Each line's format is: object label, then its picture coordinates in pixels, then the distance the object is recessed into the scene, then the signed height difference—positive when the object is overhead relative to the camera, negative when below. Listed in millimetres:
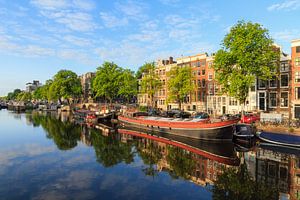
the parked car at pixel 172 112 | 62656 -2995
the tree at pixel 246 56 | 41781 +8299
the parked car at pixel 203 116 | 49125 -3212
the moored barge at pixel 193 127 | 34438 -4398
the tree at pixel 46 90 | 148750 +7574
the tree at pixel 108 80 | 83750 +7761
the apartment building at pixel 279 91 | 49875 +2181
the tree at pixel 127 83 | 80188 +6411
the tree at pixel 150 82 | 71500 +5941
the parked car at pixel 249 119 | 42031 -3249
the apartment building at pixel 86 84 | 148250 +11382
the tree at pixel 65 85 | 121000 +8477
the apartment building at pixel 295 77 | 47969 +4911
